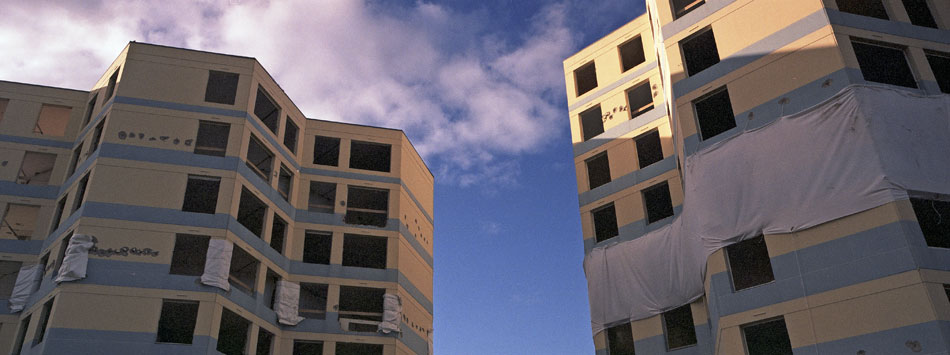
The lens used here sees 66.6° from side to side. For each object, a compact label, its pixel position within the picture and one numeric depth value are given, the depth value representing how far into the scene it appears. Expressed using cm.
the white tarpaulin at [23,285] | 3723
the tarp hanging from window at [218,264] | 3525
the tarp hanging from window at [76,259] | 3328
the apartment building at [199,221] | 3428
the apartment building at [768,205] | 2309
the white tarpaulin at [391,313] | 4259
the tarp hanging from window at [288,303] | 4072
